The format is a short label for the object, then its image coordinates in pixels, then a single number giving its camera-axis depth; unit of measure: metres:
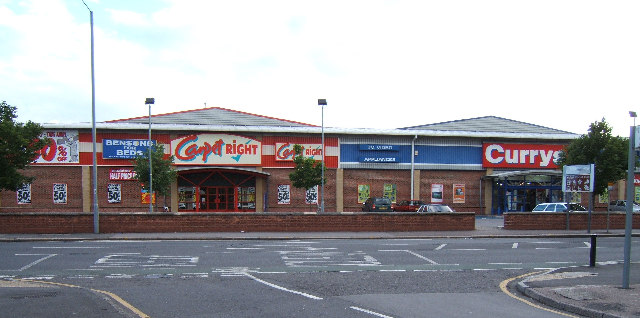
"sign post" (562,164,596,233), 25.94
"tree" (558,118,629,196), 28.61
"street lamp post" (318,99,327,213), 31.51
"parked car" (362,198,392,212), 37.03
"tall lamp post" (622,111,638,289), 10.99
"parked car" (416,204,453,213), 30.77
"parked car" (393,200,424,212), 38.59
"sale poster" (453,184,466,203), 43.25
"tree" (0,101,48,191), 24.17
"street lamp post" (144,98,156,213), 28.80
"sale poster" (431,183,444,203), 42.84
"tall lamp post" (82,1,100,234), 24.12
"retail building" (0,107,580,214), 38.59
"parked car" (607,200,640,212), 42.07
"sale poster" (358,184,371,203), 41.91
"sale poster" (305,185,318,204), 40.88
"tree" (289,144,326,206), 36.25
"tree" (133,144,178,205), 31.77
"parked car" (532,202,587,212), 32.50
